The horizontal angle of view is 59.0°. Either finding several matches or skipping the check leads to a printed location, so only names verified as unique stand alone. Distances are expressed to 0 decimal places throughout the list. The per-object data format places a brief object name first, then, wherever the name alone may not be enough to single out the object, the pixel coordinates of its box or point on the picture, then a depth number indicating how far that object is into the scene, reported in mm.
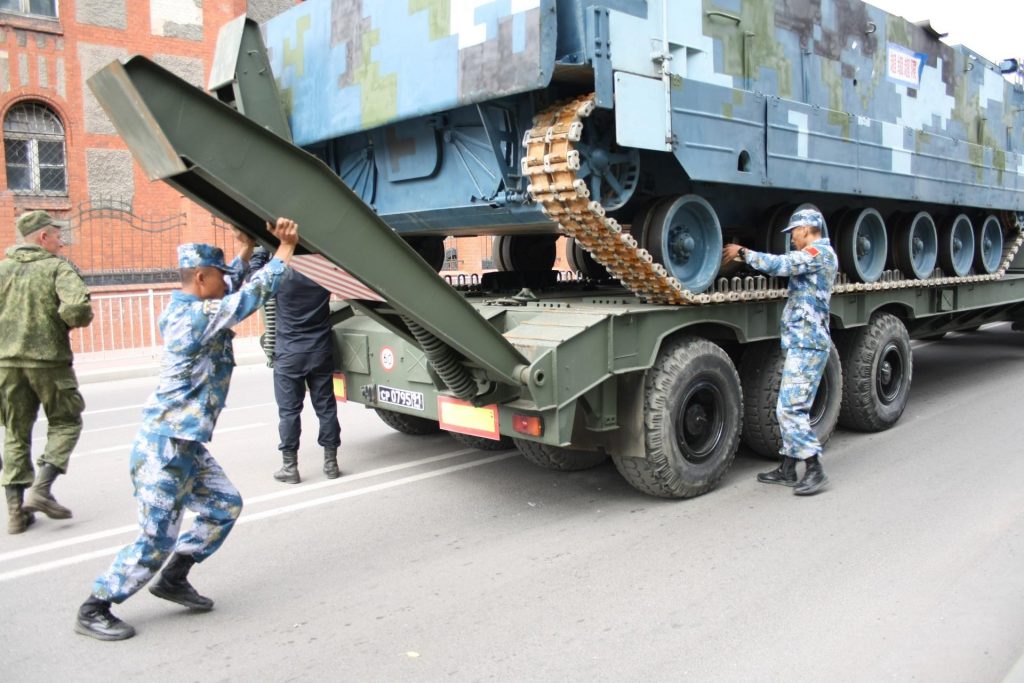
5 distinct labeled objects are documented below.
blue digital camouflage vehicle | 4367
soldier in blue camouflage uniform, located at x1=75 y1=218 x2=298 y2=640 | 3916
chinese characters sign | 7977
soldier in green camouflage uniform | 5559
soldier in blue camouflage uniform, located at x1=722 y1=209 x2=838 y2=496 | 5988
